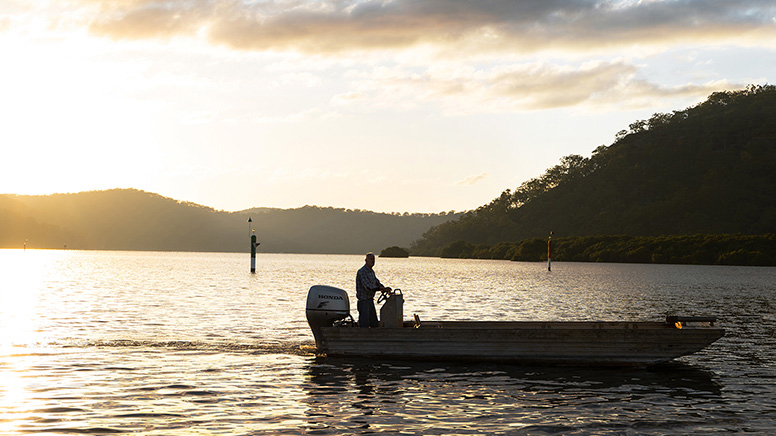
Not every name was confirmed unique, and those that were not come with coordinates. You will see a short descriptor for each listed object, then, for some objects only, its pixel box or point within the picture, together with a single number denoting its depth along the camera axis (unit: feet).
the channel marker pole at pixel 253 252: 324.19
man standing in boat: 74.43
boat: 71.00
